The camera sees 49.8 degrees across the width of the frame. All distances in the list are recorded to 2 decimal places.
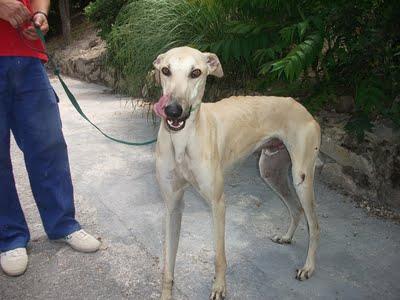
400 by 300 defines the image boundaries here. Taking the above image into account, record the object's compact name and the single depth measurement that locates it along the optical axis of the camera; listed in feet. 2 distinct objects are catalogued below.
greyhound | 7.59
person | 9.18
